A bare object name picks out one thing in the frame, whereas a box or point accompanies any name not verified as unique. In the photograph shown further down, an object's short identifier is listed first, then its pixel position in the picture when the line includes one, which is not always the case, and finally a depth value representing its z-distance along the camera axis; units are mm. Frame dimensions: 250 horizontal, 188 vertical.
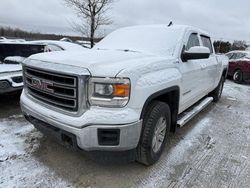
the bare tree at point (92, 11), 12114
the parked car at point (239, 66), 8432
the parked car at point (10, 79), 3333
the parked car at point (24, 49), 4441
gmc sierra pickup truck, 1867
